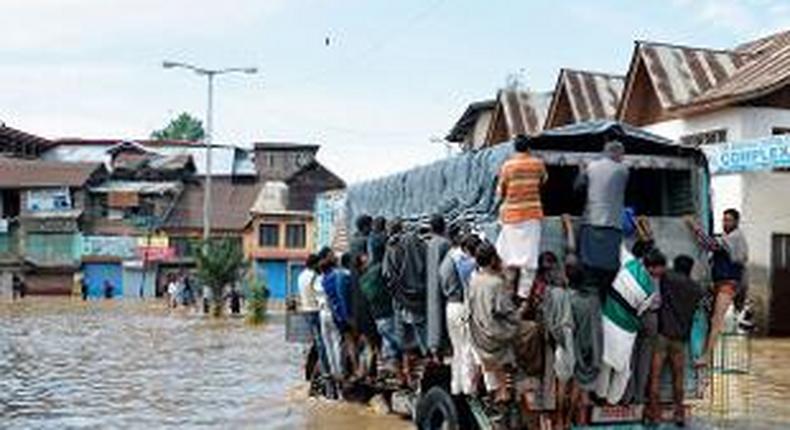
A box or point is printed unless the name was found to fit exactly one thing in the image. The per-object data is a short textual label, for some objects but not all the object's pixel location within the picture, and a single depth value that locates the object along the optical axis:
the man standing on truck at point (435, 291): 9.95
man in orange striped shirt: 8.77
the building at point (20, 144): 80.12
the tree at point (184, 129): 115.62
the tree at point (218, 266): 41.28
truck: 9.24
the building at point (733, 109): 23.92
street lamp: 50.00
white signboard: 20.34
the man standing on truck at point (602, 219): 8.92
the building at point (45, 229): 69.81
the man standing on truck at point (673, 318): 9.07
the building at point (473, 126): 42.25
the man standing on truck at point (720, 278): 9.71
